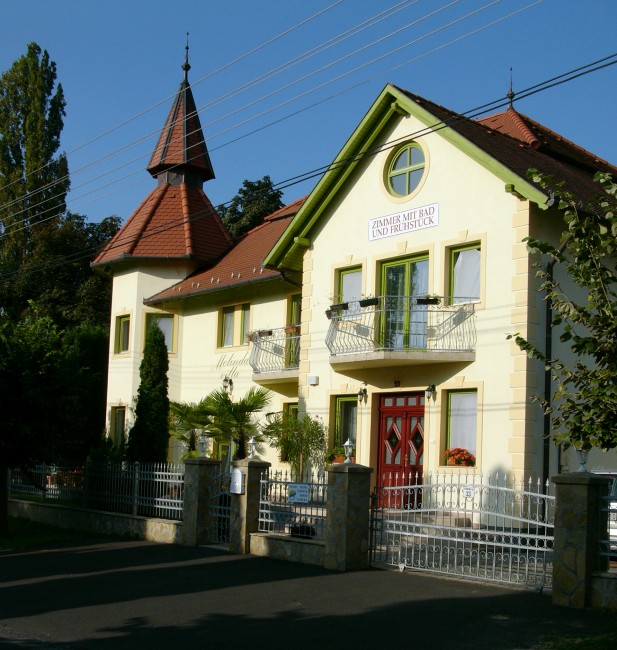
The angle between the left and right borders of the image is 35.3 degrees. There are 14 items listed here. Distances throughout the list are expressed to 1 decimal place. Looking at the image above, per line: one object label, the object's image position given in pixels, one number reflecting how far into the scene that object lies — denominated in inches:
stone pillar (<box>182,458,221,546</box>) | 660.1
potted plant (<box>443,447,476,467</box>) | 733.3
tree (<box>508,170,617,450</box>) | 324.8
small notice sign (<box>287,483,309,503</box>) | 573.0
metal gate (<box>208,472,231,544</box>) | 657.0
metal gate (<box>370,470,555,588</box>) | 460.4
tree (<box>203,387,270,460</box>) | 923.4
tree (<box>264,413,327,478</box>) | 847.1
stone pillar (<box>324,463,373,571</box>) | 530.9
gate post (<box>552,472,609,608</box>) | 413.7
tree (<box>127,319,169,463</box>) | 887.7
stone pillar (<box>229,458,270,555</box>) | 612.7
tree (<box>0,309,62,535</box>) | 734.5
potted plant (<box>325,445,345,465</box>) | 829.8
